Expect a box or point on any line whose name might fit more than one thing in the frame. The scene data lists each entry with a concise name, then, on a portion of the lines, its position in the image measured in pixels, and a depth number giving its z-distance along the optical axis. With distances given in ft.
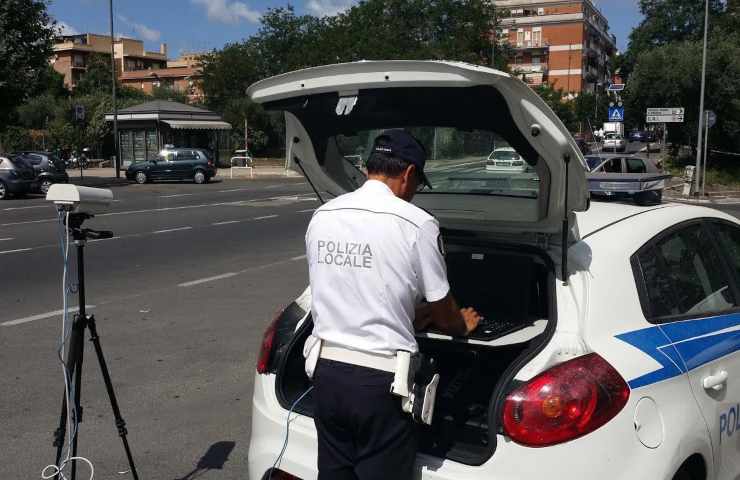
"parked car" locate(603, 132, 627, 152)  158.82
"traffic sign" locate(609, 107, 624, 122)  93.71
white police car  7.99
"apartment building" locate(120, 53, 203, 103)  379.14
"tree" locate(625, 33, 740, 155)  103.19
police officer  7.79
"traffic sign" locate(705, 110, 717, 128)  82.43
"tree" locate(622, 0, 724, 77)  230.48
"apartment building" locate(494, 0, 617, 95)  332.19
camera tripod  11.03
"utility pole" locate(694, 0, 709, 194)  81.71
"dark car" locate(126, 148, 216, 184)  107.96
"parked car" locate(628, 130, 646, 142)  236.02
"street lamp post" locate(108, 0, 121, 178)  109.92
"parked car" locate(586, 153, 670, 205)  46.70
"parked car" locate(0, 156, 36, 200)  79.56
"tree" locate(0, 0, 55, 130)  86.33
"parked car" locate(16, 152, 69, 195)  85.35
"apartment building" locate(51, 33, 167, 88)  367.45
